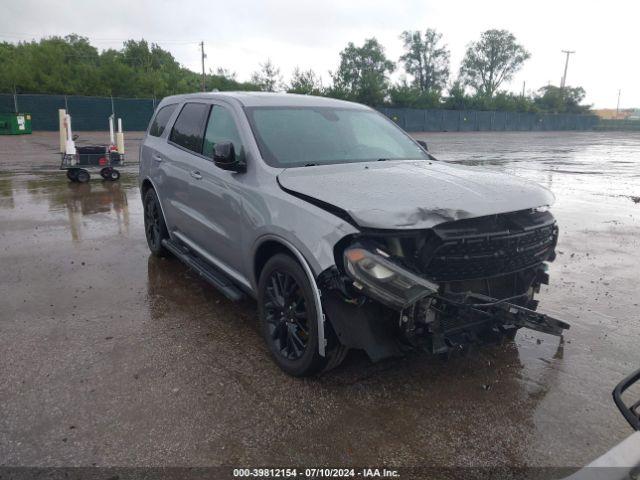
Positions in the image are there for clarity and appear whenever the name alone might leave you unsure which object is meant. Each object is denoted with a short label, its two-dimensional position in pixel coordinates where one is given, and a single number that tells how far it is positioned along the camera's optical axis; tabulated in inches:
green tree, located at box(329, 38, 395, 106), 2092.0
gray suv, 108.4
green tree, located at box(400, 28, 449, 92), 3161.9
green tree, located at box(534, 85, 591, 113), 2913.4
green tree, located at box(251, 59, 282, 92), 2154.3
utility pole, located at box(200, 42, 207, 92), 2107.5
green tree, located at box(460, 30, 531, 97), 3235.7
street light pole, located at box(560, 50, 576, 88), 2979.8
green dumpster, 1170.6
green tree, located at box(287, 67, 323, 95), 2004.8
